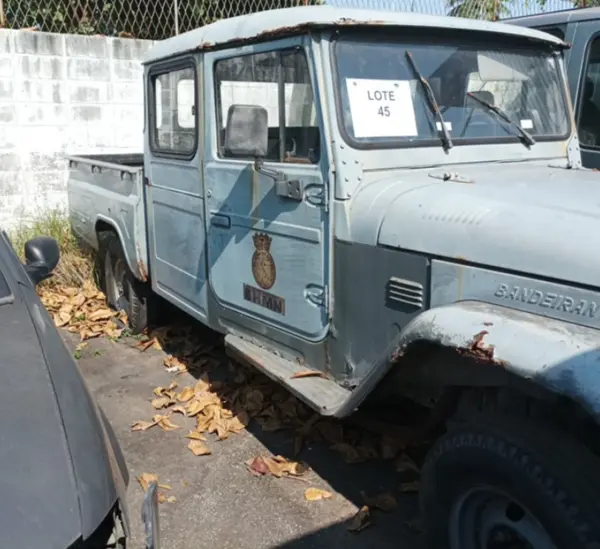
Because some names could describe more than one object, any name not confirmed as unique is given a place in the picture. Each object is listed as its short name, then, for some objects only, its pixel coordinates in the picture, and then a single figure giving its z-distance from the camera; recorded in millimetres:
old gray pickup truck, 2283
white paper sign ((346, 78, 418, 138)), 3137
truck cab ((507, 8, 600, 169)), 5383
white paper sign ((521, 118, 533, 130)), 3504
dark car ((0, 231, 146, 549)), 1802
